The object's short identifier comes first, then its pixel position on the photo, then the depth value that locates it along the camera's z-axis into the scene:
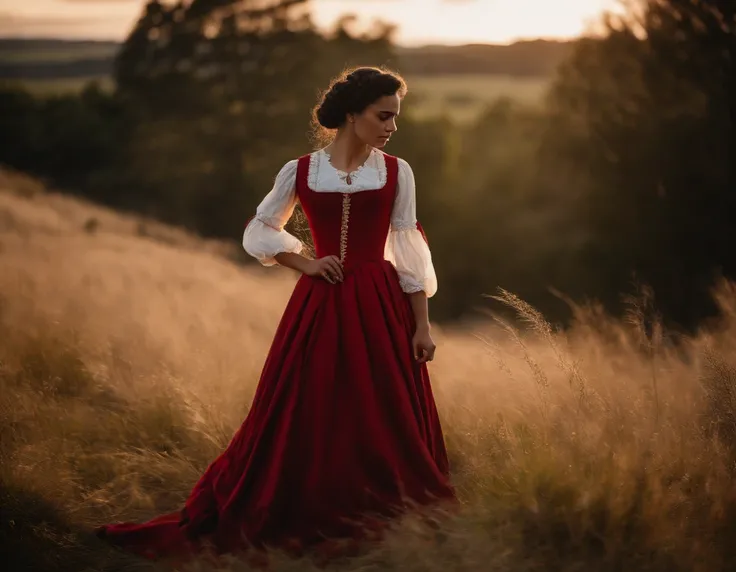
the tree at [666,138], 11.37
